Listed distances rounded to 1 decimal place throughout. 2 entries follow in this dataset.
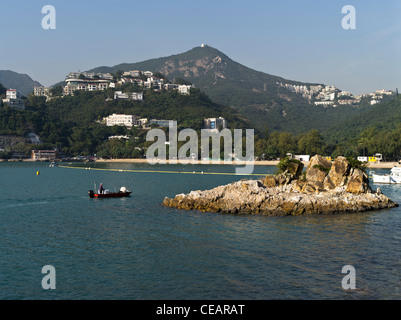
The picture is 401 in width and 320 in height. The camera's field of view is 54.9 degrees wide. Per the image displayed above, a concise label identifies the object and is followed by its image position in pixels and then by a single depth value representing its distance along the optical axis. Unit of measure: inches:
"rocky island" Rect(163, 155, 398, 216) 1758.1
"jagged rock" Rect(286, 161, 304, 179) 2082.7
